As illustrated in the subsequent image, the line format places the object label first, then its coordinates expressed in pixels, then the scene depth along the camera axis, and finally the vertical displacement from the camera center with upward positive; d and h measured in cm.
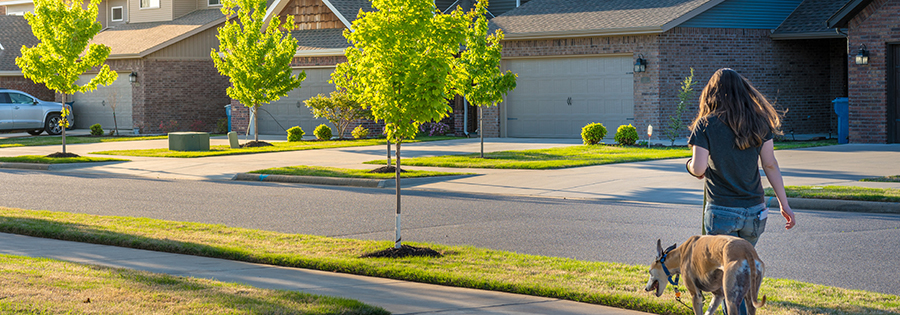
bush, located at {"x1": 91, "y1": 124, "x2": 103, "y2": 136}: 3428 +8
